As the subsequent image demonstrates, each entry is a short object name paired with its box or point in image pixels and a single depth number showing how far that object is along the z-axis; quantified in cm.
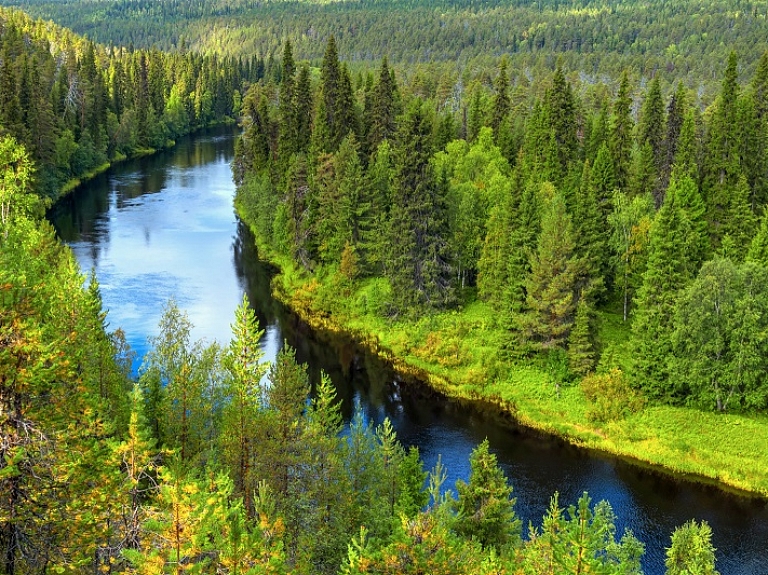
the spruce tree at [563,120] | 8944
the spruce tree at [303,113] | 10194
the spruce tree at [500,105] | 10431
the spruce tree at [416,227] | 7769
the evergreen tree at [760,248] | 6034
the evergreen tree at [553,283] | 6500
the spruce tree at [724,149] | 7694
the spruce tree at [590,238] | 7038
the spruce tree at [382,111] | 9531
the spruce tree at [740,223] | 6931
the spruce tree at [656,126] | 8756
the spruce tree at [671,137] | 8575
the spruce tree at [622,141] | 8569
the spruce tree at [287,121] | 10156
